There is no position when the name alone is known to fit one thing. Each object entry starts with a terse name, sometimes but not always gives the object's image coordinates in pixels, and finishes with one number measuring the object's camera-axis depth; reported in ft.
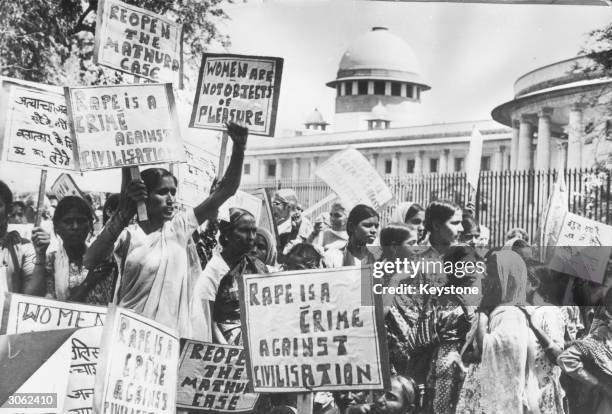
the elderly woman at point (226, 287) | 19.40
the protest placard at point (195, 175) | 22.66
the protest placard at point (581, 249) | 20.92
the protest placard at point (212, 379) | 18.71
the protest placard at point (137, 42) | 20.98
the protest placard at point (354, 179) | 22.36
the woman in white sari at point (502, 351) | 20.18
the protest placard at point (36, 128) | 20.88
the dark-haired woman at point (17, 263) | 20.71
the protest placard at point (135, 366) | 15.97
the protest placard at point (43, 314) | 18.53
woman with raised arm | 18.19
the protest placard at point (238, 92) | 21.08
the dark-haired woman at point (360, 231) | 21.83
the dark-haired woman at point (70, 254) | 19.88
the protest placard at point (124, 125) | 19.95
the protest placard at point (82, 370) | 18.75
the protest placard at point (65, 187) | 24.70
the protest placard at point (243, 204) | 21.97
